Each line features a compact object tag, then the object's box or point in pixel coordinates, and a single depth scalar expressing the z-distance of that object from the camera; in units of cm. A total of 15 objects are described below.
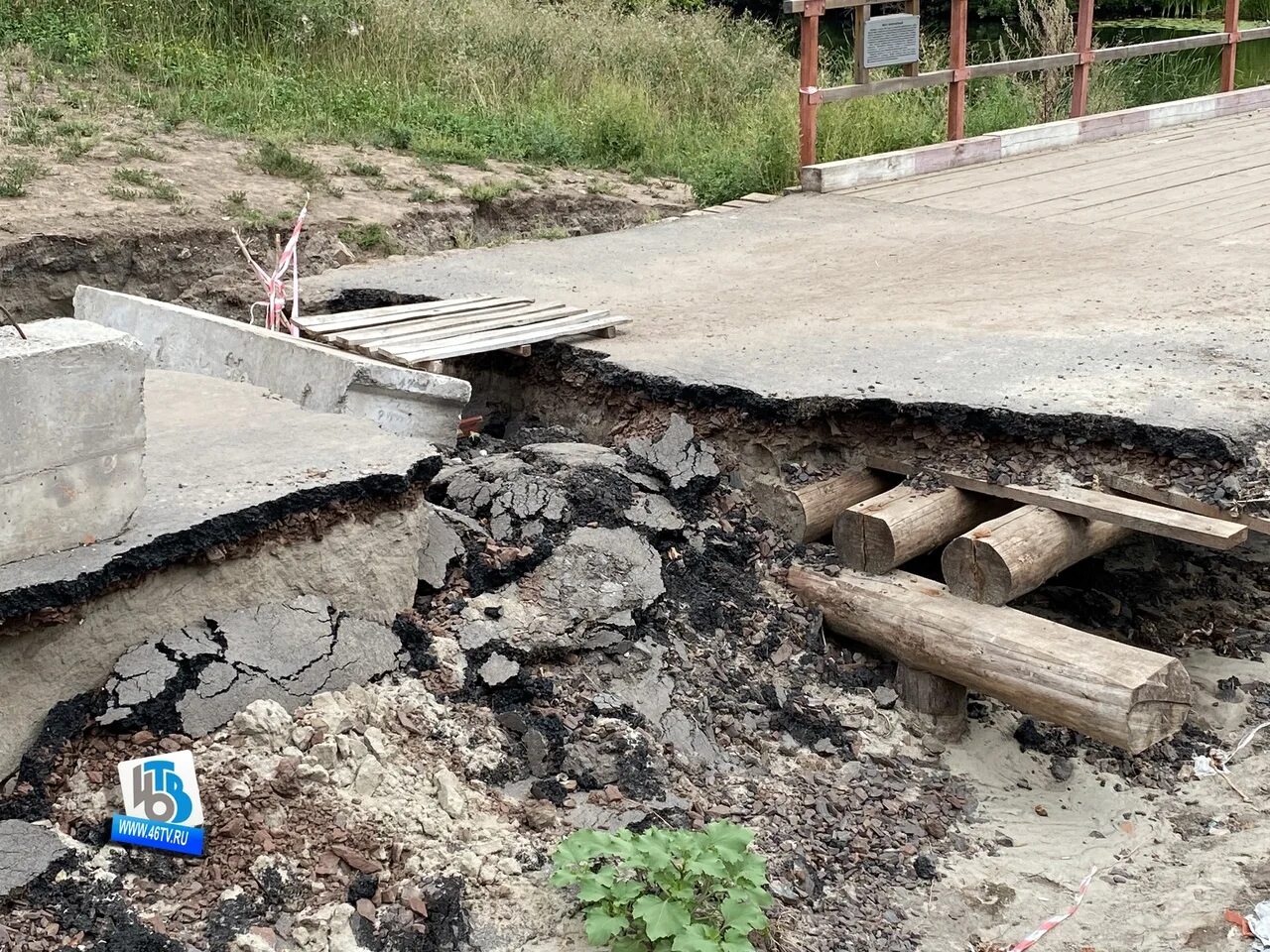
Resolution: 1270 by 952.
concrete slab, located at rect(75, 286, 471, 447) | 439
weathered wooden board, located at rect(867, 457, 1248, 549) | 385
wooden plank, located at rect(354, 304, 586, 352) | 502
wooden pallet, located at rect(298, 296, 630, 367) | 498
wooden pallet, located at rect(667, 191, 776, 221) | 809
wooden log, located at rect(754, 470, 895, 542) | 451
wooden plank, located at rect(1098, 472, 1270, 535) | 392
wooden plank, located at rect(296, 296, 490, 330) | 535
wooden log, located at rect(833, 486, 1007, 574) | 424
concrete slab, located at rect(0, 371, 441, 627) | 315
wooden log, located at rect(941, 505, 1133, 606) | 400
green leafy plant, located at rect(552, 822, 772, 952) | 294
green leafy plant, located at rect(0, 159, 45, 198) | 680
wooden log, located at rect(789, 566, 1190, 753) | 371
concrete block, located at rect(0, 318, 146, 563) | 303
